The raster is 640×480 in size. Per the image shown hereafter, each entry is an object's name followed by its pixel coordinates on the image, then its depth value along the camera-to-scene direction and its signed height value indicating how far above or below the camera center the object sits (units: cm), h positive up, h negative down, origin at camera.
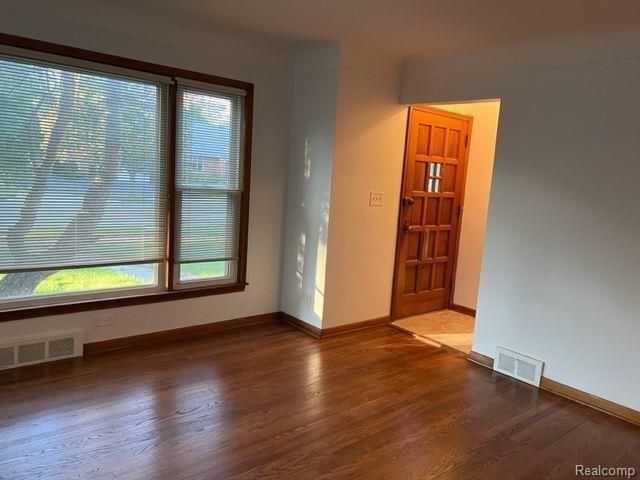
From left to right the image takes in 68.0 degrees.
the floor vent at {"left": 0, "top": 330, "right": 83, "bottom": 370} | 299 -122
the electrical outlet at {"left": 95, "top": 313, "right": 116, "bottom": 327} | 334 -109
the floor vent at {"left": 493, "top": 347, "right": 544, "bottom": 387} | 321 -119
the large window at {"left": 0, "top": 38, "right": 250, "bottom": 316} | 291 -11
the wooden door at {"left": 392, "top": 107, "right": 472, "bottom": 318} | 427 -21
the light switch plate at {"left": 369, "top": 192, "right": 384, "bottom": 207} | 400 -14
